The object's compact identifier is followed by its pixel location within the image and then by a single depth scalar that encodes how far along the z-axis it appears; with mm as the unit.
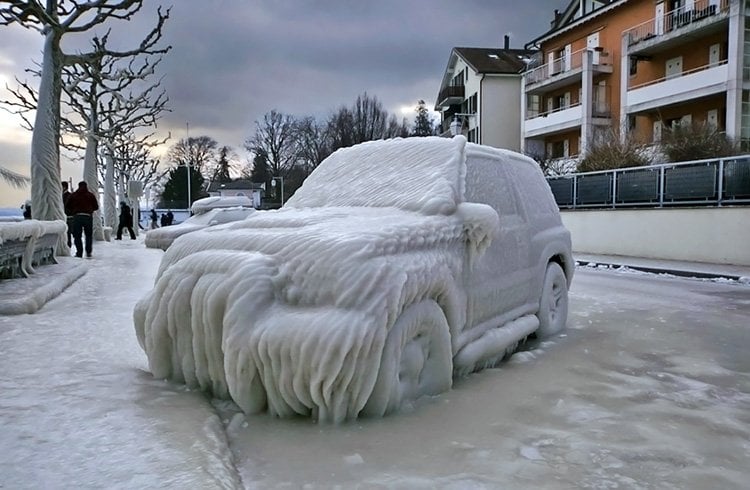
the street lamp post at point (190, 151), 73519
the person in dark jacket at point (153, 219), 44619
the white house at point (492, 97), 41188
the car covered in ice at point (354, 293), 2670
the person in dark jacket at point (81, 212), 13148
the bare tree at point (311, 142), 56994
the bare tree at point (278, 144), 68375
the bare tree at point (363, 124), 51469
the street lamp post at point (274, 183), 57950
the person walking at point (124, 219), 26508
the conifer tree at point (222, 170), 77500
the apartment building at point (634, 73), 22422
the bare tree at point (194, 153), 73500
